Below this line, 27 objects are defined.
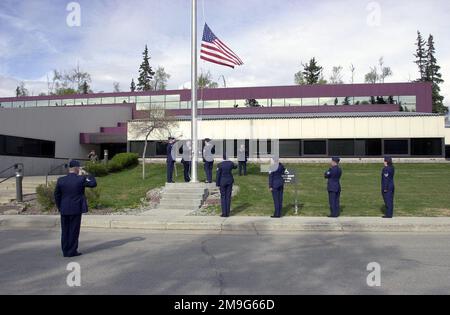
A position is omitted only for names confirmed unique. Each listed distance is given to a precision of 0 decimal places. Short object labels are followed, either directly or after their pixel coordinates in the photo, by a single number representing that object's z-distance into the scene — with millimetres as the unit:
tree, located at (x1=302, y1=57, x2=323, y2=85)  83419
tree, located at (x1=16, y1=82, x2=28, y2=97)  114438
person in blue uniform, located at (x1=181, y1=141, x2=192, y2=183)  19689
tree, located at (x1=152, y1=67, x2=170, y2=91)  96000
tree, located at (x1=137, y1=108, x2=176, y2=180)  31528
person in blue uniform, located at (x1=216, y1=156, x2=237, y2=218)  14070
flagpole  18062
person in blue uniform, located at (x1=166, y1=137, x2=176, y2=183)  18588
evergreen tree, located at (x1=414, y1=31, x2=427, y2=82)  84812
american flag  18234
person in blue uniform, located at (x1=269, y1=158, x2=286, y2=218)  13812
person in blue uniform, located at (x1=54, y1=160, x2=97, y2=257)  8594
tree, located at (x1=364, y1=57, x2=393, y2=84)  85369
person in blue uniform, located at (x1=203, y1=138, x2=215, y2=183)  18305
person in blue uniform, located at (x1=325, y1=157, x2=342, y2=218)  13789
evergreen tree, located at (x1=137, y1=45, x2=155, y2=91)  95825
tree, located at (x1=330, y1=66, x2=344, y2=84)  85500
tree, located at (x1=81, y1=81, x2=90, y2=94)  95250
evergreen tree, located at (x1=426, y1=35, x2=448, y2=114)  79562
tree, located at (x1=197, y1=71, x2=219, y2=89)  80625
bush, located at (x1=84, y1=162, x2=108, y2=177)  26312
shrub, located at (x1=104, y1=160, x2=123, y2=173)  28516
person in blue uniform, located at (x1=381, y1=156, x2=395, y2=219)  13773
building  32219
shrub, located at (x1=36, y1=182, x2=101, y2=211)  15727
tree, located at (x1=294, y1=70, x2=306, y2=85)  85188
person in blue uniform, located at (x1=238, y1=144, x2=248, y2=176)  23772
